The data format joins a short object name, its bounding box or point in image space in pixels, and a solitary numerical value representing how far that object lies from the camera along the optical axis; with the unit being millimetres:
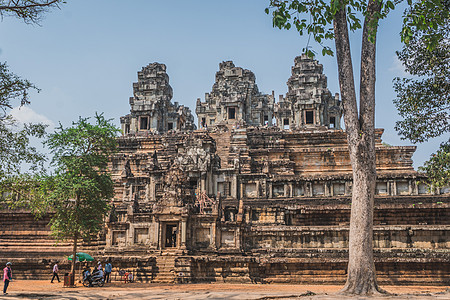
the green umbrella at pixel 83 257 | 22797
